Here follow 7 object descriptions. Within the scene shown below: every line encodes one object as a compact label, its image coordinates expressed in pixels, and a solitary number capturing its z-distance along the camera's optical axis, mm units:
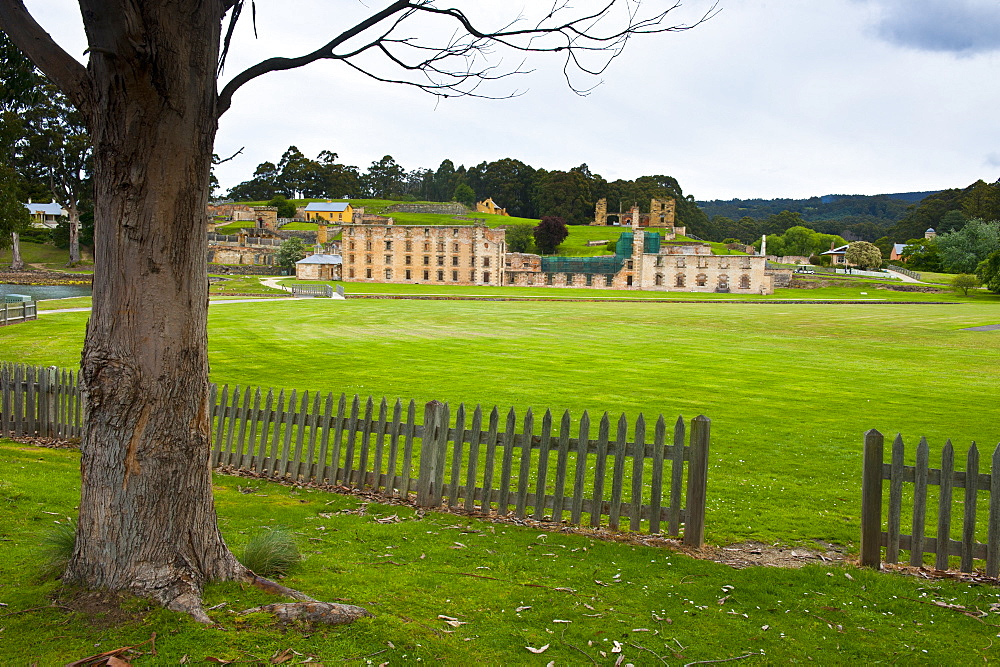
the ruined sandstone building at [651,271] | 93812
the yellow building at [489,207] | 163025
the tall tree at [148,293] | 4043
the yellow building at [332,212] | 141625
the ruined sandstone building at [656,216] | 147375
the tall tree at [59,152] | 57906
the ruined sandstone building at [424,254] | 98062
